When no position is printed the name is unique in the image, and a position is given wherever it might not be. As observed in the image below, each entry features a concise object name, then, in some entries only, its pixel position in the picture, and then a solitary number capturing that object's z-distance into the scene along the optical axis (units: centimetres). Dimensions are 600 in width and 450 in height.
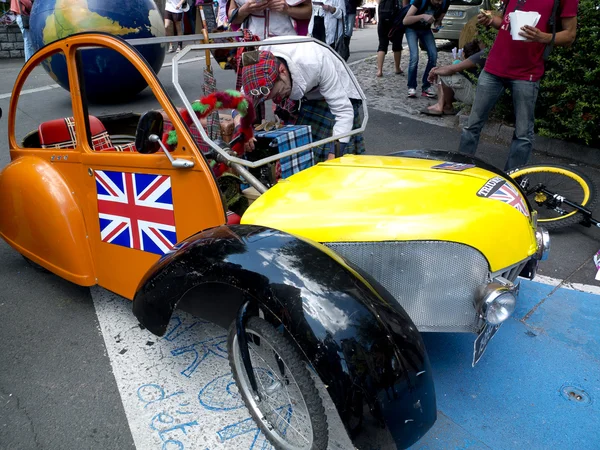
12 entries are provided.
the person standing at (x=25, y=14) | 811
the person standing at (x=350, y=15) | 917
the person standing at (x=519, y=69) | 395
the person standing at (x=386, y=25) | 837
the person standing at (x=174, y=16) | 973
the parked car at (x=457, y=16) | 1143
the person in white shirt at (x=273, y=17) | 448
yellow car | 169
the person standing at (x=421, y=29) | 746
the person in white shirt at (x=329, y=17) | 686
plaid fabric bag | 274
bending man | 277
